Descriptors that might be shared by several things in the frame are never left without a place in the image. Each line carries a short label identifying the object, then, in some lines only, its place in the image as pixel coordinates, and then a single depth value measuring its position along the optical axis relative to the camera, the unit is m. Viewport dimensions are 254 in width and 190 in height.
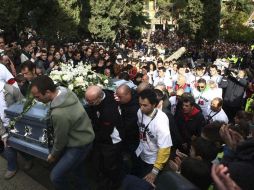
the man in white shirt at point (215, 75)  7.88
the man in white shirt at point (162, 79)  8.67
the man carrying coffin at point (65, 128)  3.62
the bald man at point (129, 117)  4.46
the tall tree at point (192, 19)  24.34
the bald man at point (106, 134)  4.17
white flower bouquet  5.09
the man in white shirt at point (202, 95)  6.55
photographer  7.36
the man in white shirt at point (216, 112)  5.78
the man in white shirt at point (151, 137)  3.72
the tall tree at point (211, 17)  24.09
